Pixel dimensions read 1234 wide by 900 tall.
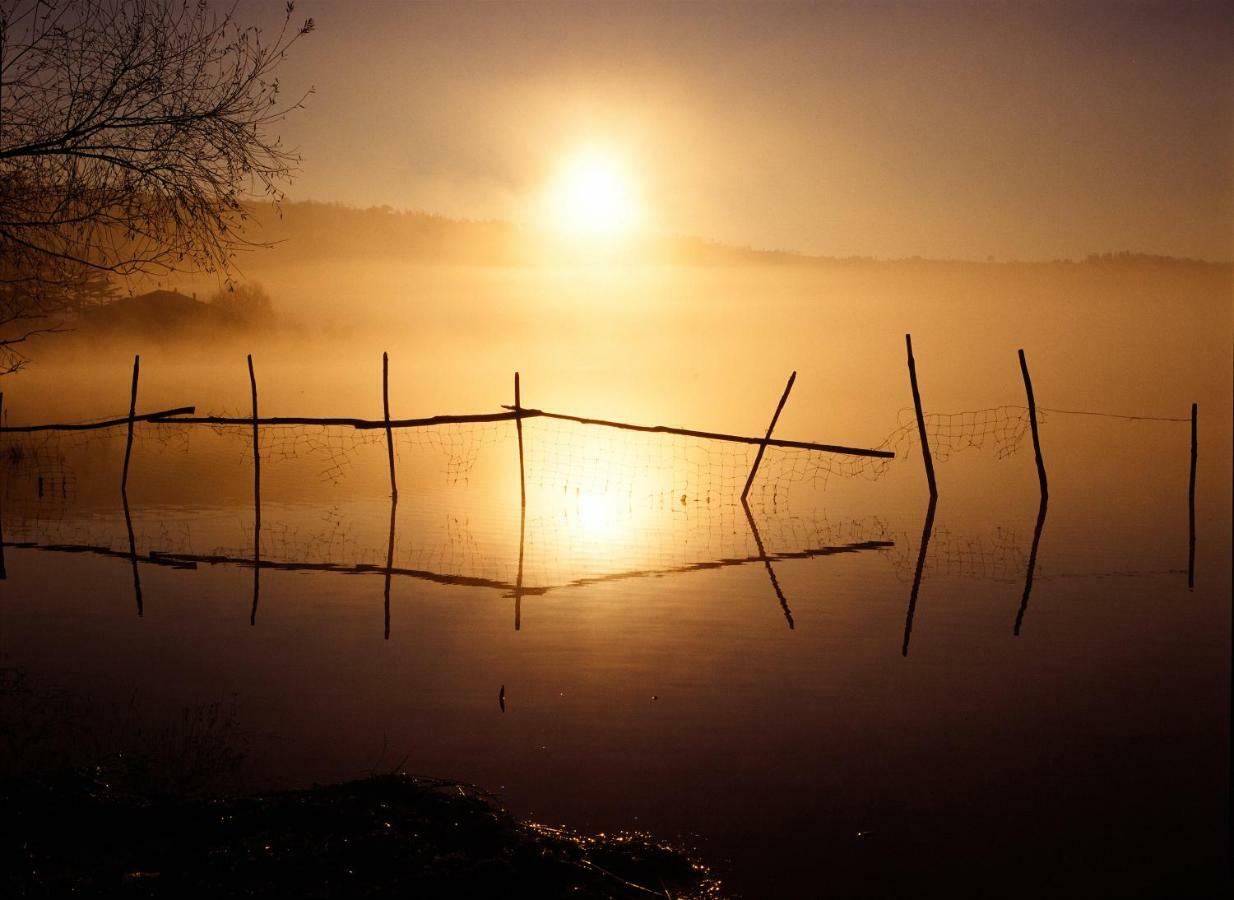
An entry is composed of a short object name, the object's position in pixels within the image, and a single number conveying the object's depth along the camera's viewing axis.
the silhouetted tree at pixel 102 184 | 9.20
